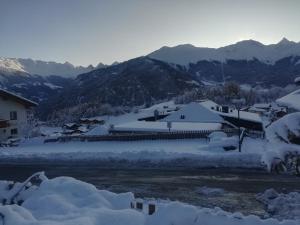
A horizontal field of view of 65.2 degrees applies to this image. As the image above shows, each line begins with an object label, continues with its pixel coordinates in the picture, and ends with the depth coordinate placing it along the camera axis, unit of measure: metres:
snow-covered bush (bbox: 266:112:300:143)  4.97
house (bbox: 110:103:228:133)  23.86
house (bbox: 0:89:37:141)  23.45
